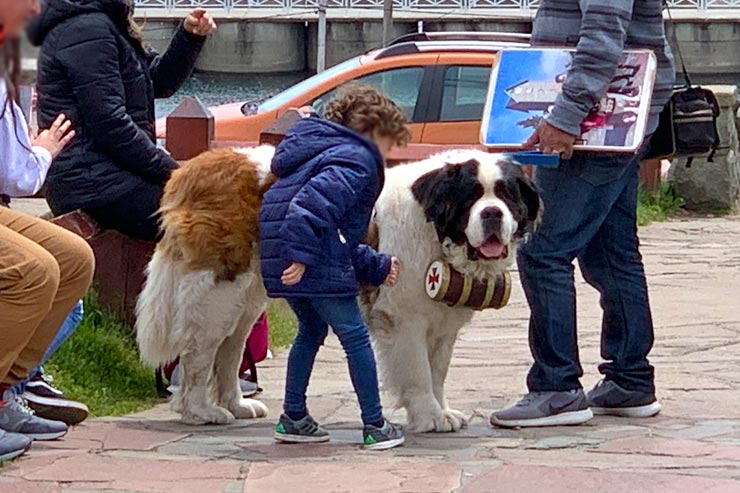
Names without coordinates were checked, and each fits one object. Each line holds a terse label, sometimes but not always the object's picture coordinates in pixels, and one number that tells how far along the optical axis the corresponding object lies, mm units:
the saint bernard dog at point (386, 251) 8969
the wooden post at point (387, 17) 50551
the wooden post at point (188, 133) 11719
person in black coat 9395
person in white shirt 7591
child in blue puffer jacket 8003
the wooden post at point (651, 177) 22026
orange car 21986
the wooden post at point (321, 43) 47328
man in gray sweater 8523
